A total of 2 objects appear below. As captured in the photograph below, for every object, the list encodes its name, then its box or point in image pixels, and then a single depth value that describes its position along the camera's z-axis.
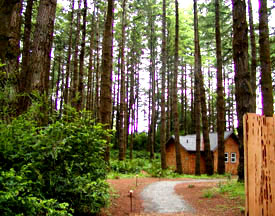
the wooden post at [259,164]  3.97
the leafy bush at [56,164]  2.91
